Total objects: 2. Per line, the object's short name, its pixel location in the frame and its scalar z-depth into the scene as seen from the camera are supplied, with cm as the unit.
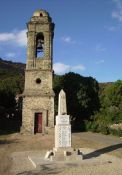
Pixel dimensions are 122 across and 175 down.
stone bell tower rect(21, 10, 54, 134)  1623
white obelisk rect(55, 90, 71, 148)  853
